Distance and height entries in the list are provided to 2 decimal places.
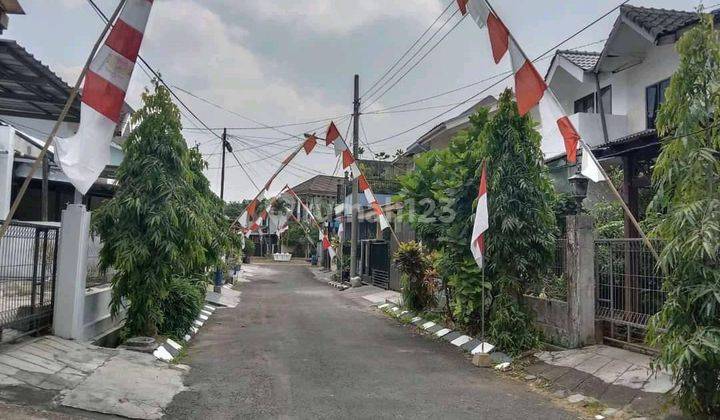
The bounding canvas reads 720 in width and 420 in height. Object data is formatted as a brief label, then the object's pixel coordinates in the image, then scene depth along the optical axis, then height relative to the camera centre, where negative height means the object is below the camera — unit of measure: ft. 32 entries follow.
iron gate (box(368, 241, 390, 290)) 74.91 -2.55
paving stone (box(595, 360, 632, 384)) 24.32 -5.34
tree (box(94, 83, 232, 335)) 29.71 +1.12
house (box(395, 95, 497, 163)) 81.86 +17.72
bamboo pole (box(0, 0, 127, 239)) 16.39 +4.57
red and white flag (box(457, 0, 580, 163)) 25.04 +7.17
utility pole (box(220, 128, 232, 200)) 116.98 +12.98
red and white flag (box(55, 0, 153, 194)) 20.03 +5.10
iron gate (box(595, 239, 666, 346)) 27.25 -1.86
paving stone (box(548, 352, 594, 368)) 27.53 -5.47
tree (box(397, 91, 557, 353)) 31.91 +1.60
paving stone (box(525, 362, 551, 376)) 27.91 -6.03
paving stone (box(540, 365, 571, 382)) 26.49 -5.91
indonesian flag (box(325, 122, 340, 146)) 63.67 +12.53
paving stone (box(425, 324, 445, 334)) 41.27 -6.07
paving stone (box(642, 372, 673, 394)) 22.00 -5.26
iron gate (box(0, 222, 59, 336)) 24.23 -1.87
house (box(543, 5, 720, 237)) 39.60 +16.31
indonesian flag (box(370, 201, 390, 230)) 58.29 +2.96
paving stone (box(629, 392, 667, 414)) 20.53 -5.65
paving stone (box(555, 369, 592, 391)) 24.94 -5.87
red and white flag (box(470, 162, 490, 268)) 30.50 +1.35
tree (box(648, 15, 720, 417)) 17.08 +0.84
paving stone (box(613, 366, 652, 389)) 23.08 -5.31
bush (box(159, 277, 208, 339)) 34.83 -4.35
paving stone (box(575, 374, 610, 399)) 23.38 -5.83
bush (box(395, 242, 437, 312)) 48.83 -2.52
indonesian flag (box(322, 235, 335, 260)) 93.65 -0.14
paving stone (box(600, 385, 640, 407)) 21.89 -5.75
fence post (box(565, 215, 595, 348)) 29.86 -1.72
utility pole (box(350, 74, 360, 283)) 79.65 +8.14
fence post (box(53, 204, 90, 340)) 27.84 -1.86
